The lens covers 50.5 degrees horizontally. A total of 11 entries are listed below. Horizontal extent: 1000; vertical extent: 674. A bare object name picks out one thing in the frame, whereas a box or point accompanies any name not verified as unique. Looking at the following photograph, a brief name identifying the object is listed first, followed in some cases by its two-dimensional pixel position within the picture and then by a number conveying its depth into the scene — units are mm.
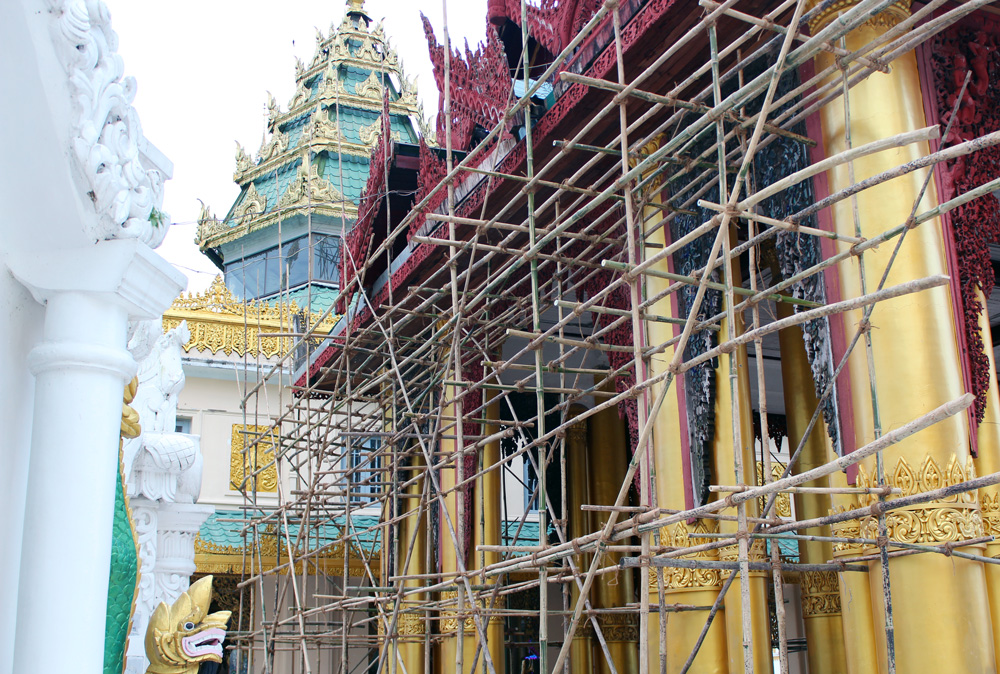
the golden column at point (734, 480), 6863
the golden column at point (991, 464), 5641
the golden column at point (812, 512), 10023
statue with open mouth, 5887
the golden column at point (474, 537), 11219
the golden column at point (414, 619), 12992
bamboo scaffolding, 4949
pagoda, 21438
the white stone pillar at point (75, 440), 3652
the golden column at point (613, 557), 13195
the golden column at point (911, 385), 5445
